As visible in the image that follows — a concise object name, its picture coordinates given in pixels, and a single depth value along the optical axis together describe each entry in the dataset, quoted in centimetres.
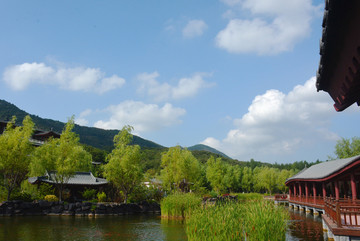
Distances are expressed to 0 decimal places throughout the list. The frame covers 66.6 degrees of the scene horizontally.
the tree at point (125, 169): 2691
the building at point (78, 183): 2802
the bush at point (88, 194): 2780
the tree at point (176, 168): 3234
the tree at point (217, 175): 4484
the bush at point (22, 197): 2366
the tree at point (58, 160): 2531
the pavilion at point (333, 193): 905
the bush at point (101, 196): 2692
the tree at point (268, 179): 5809
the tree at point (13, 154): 2317
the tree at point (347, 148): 5203
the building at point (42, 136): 5158
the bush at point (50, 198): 2458
